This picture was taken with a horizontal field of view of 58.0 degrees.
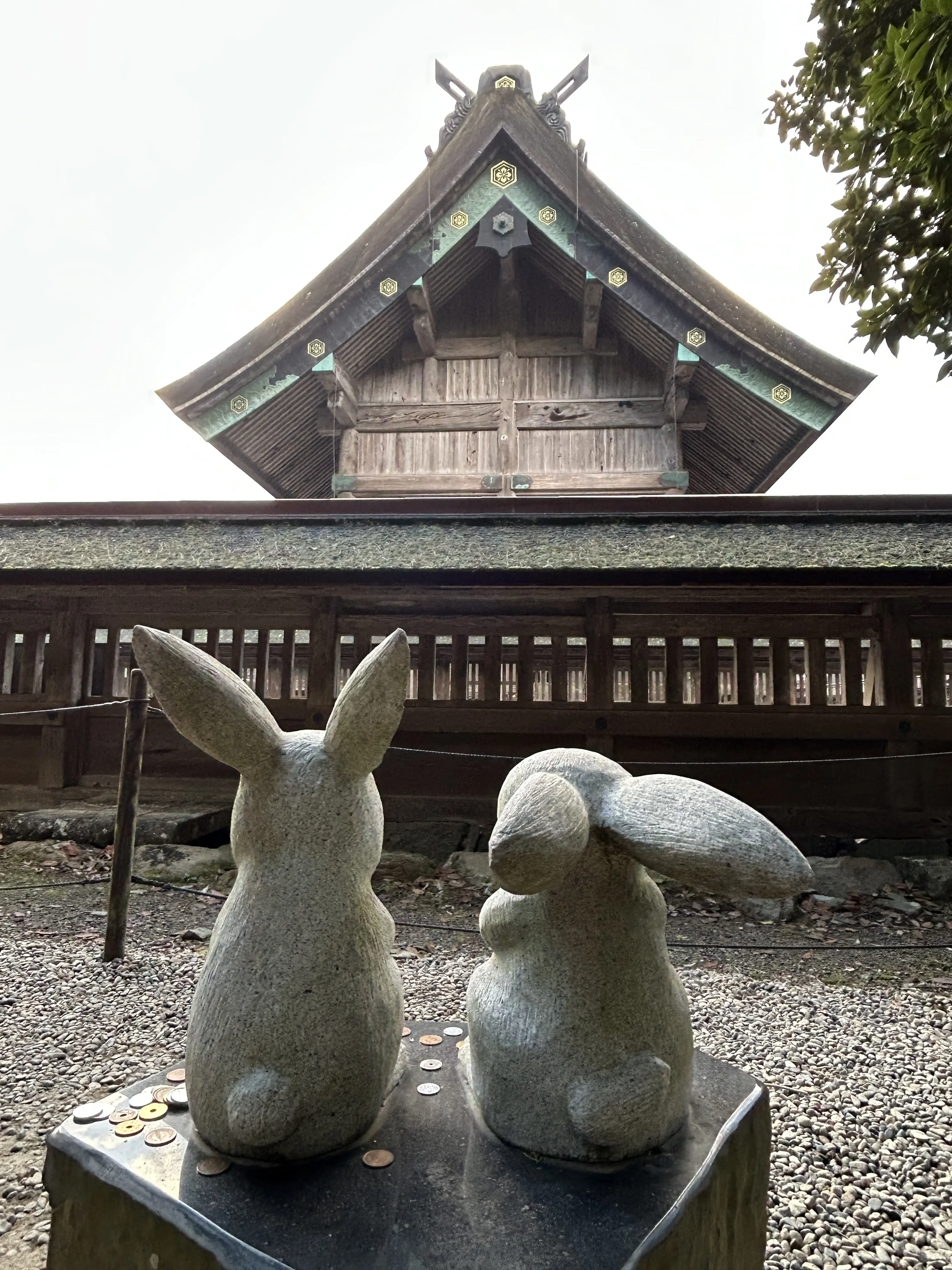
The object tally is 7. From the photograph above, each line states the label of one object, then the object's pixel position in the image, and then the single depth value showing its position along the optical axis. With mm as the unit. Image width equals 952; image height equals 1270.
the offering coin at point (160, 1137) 660
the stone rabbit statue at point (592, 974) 578
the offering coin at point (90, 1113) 692
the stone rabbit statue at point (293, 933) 628
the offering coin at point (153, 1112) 698
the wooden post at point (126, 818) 1517
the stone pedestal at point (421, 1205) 559
